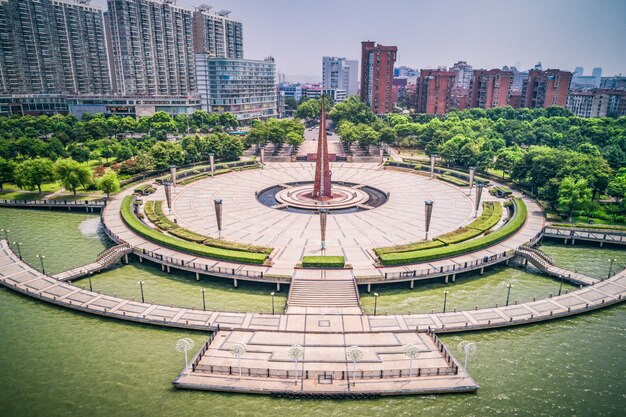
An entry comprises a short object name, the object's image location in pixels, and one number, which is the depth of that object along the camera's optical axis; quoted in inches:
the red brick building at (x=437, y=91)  6737.2
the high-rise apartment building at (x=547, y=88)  6505.9
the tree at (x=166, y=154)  3764.8
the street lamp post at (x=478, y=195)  2699.3
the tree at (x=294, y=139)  4566.9
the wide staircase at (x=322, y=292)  1723.7
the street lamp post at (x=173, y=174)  3230.8
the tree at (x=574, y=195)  2582.4
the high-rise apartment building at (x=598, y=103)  6737.2
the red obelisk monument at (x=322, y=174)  2795.3
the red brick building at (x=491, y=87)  6761.8
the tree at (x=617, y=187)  2696.9
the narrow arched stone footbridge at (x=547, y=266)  1968.5
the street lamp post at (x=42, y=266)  2016.5
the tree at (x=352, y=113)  5954.7
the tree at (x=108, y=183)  3004.4
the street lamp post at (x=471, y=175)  3182.1
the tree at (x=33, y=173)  3174.2
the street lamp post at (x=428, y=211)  2214.6
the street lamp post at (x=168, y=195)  2736.2
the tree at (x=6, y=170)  3299.7
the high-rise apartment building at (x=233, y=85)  6117.1
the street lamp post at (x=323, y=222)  2113.7
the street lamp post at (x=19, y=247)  2233.0
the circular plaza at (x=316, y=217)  2250.2
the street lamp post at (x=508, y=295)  1760.3
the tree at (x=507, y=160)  3575.3
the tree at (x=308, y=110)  6929.1
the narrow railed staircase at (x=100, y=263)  1977.1
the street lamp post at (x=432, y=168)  3649.4
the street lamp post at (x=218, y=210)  2241.6
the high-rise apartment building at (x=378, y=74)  6860.2
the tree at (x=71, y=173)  3140.7
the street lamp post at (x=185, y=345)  1329.4
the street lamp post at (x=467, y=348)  1320.1
